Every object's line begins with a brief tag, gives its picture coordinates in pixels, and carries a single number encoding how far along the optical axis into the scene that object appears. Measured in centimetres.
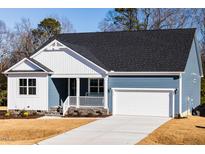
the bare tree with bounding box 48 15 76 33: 5694
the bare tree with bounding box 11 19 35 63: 4778
